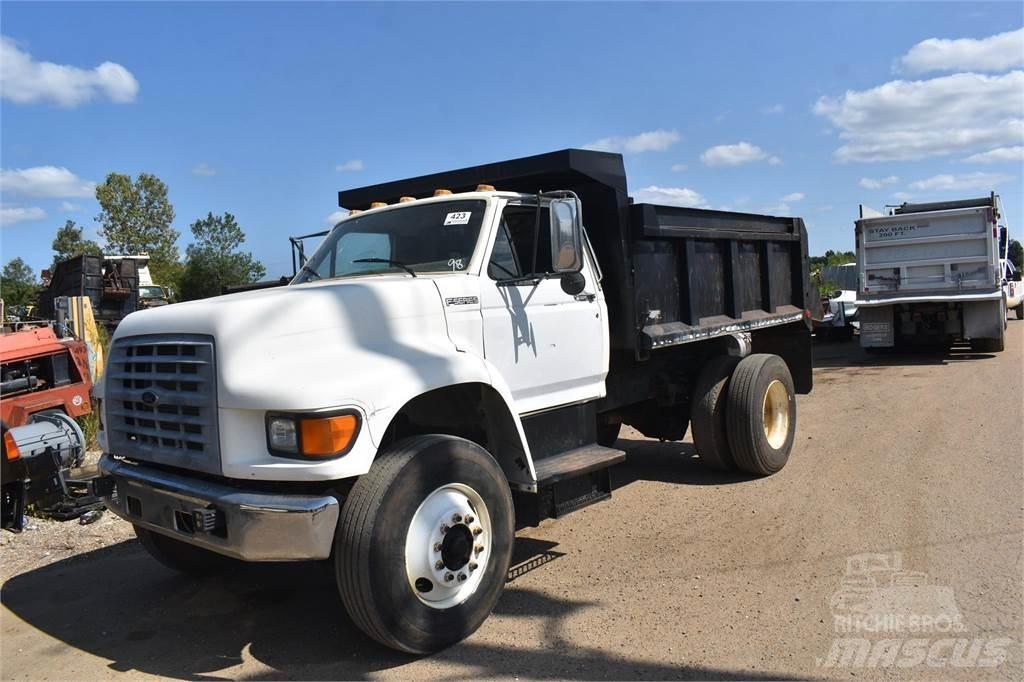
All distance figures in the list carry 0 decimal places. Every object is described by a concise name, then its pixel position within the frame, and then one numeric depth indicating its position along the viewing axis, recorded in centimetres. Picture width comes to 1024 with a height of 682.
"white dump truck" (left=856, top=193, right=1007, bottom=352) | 1354
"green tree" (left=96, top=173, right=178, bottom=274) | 4200
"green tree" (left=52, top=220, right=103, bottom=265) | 4972
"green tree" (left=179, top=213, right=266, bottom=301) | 4612
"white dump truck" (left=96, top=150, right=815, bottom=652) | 339
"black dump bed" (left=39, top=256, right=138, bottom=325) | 1697
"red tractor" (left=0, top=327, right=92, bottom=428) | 657
